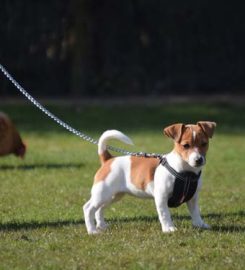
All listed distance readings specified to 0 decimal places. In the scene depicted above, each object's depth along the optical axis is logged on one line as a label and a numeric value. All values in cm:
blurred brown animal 2562
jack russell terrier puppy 1504
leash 1597
